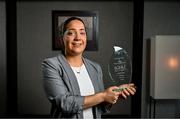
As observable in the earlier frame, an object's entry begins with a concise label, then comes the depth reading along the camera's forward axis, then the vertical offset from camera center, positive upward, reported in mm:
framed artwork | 3234 +386
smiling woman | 1001 -146
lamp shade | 2641 -175
